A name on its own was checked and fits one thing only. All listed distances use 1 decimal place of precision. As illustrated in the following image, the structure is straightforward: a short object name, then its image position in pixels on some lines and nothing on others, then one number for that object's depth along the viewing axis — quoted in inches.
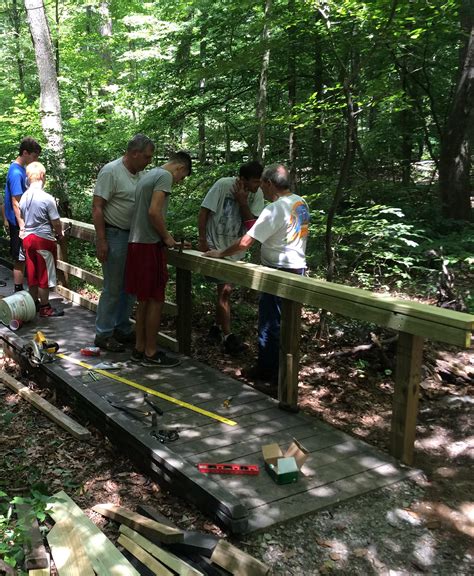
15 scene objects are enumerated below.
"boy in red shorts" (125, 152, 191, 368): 170.4
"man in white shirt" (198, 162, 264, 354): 204.2
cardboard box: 120.6
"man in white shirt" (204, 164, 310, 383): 161.5
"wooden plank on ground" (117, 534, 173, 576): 94.8
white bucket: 233.5
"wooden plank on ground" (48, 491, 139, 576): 93.4
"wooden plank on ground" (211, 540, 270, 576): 91.1
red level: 124.9
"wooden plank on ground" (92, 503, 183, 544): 100.4
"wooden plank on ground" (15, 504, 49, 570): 97.3
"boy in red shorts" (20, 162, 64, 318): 231.9
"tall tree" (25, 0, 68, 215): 392.5
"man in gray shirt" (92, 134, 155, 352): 185.5
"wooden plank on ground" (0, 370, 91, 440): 160.1
